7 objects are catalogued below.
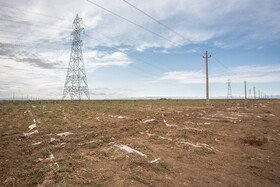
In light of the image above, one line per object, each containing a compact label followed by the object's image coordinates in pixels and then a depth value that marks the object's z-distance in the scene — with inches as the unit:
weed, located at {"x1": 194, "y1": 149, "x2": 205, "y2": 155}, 271.1
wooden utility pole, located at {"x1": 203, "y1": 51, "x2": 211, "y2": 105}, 1406.3
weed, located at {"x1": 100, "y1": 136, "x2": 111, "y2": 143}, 322.9
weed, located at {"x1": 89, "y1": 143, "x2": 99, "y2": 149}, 288.2
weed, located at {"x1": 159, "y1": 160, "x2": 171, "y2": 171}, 211.0
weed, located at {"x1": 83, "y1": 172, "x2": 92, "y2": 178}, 182.2
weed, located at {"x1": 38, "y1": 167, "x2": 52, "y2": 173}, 188.8
